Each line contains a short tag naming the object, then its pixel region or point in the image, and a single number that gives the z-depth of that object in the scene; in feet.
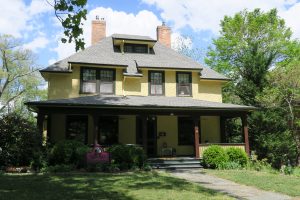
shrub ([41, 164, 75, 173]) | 36.18
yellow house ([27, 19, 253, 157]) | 46.45
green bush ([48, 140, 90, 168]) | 38.84
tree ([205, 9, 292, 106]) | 82.29
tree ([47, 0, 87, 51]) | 20.84
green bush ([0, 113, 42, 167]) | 38.02
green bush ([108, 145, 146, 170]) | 40.08
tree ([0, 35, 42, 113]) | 109.61
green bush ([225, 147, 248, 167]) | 45.32
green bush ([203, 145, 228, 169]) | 43.59
